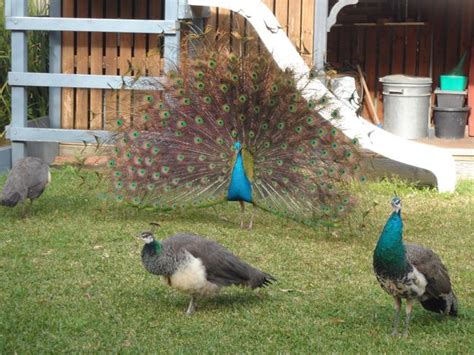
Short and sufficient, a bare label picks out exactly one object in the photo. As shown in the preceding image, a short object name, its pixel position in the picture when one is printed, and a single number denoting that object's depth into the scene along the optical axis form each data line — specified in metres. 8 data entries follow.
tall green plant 15.73
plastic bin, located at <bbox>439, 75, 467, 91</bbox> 15.77
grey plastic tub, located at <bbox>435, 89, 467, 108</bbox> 15.73
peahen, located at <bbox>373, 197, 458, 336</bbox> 6.92
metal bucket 15.59
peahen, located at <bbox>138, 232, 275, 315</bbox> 7.44
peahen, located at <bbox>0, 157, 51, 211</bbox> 10.59
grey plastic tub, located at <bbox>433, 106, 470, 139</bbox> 15.62
